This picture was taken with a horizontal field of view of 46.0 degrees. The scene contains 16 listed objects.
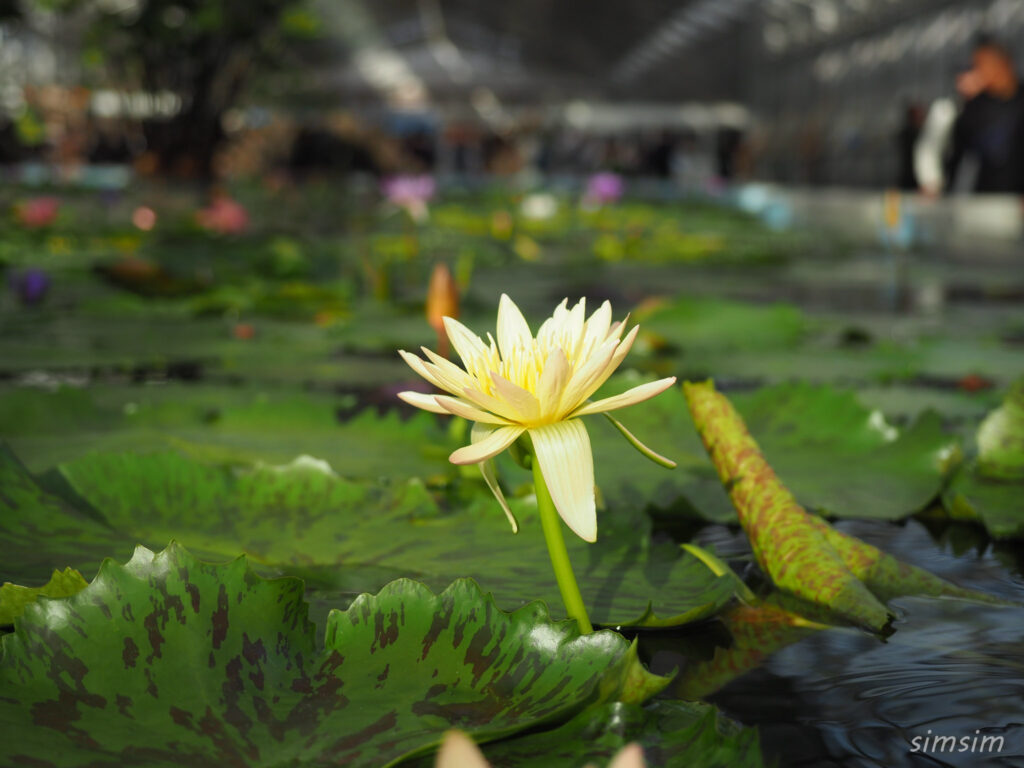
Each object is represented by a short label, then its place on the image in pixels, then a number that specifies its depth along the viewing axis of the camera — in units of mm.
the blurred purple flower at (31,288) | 2865
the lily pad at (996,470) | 1066
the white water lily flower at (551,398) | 542
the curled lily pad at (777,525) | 799
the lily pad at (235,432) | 1179
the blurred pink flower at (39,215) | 3850
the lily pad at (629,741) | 547
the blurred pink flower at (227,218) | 3770
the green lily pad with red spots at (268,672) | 542
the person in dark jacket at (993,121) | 7277
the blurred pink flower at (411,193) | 3502
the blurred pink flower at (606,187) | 6534
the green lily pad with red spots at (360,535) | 805
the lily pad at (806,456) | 1081
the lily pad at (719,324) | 2154
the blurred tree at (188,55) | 5488
